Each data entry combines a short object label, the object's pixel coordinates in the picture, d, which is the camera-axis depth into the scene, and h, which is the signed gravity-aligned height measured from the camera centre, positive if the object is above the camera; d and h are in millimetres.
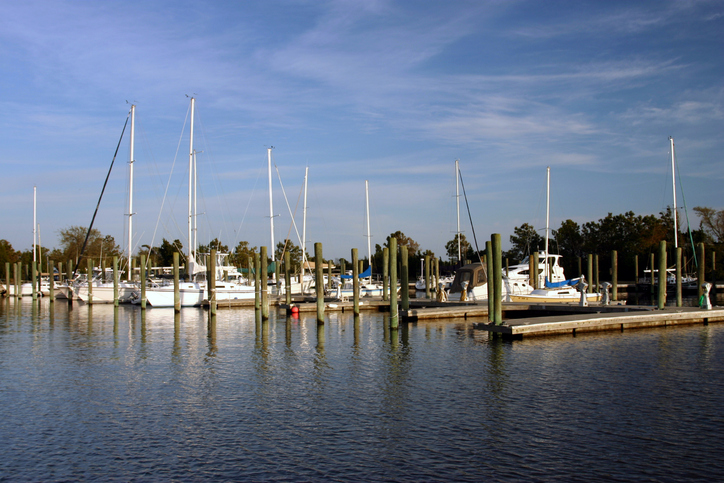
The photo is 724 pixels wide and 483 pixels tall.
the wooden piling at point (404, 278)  30338 -749
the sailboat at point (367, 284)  54516 -1938
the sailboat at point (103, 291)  50406 -1846
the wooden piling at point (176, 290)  38156 -1435
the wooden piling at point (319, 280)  30984 -781
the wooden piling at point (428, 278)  44969 -1151
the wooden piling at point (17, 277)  59259 -614
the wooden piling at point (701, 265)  34469 -404
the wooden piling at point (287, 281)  40094 -1043
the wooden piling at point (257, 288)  35750 -1356
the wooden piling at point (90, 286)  47559 -1378
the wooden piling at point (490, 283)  25812 -924
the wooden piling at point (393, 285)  27688 -971
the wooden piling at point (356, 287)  34197 -1325
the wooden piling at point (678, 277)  34438 -1086
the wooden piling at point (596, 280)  50306 -1723
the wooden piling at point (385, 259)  32219 +268
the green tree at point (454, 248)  94188 +2486
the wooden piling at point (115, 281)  43609 -928
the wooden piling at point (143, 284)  41531 -1096
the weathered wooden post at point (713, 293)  45056 -3169
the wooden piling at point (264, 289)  32512 -1256
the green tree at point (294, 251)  89375 +2185
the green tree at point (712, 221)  82938 +4930
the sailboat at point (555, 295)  39125 -2210
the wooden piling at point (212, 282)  35844 -934
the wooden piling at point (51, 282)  52156 -1046
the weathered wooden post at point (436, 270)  47866 -572
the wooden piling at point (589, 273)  45241 -1012
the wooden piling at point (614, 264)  43312 -322
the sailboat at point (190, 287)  44125 -1420
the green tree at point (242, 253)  86375 +1974
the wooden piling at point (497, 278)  25400 -689
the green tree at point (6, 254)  80875 +2325
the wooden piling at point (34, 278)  55619 -698
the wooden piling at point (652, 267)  53031 -710
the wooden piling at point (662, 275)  29919 -805
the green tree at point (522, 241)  92750 +3197
